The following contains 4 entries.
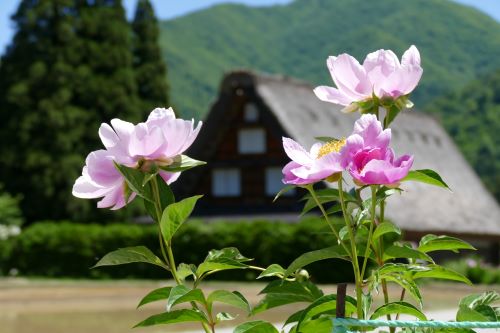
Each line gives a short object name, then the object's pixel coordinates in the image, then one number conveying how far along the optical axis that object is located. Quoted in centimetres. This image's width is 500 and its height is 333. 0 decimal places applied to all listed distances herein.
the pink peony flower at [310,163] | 205
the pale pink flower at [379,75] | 238
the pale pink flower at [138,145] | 219
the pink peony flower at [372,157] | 203
